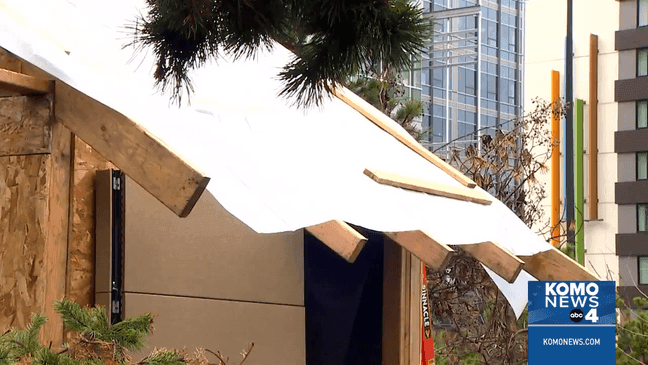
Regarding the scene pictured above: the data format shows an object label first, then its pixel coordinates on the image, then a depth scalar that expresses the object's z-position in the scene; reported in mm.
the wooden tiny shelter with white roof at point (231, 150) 5930
